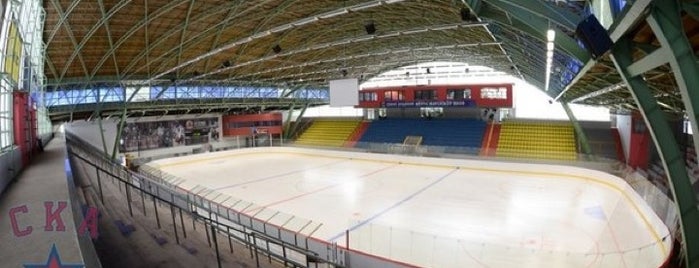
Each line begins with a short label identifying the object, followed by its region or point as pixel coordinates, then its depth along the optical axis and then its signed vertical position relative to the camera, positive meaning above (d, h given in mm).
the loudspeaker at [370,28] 17892 +4794
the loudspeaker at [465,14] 13618 +4099
